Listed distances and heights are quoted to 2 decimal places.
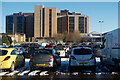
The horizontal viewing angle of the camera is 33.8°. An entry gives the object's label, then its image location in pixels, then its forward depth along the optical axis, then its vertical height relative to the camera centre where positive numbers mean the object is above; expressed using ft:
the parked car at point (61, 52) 82.79 -4.95
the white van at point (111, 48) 38.86 -1.77
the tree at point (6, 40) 183.52 +0.15
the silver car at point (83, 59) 40.09 -3.85
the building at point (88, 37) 381.27 +6.21
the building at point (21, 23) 445.78 +38.78
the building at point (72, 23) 420.77 +37.49
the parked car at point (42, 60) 40.57 -4.08
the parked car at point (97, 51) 80.18 -4.37
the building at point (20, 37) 367.13 +5.89
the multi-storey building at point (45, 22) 406.62 +38.57
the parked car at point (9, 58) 39.47 -3.78
